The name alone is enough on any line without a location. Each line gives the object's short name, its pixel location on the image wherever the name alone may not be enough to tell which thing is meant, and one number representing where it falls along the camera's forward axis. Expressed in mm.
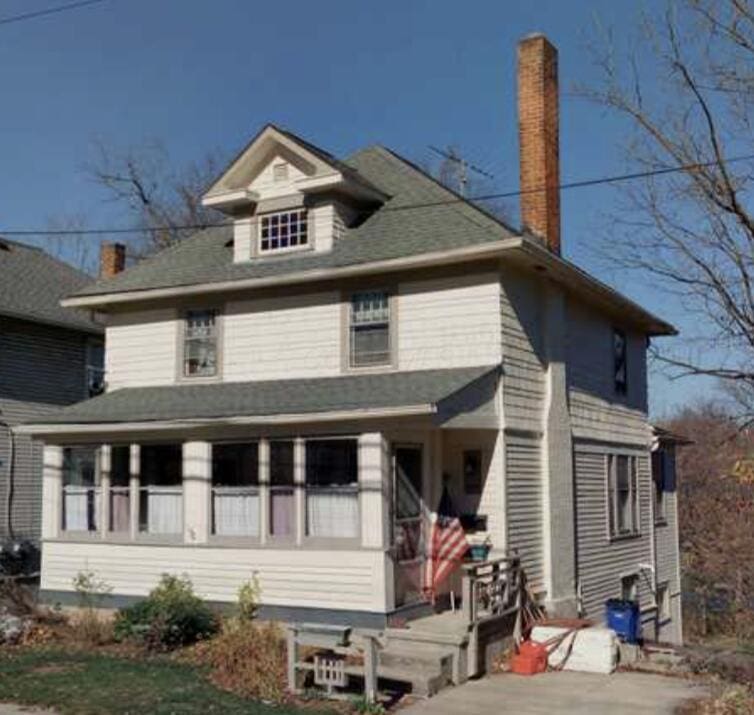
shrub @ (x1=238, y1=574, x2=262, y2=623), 14773
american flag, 15375
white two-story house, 14930
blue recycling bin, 16609
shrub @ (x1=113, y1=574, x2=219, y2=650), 14336
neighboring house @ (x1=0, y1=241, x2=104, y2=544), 23062
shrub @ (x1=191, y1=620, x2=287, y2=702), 12078
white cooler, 13719
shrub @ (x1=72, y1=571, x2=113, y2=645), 15023
